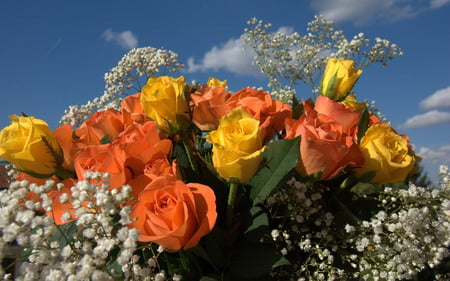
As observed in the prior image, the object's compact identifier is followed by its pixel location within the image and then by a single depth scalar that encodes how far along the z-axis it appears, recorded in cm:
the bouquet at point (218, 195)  45
